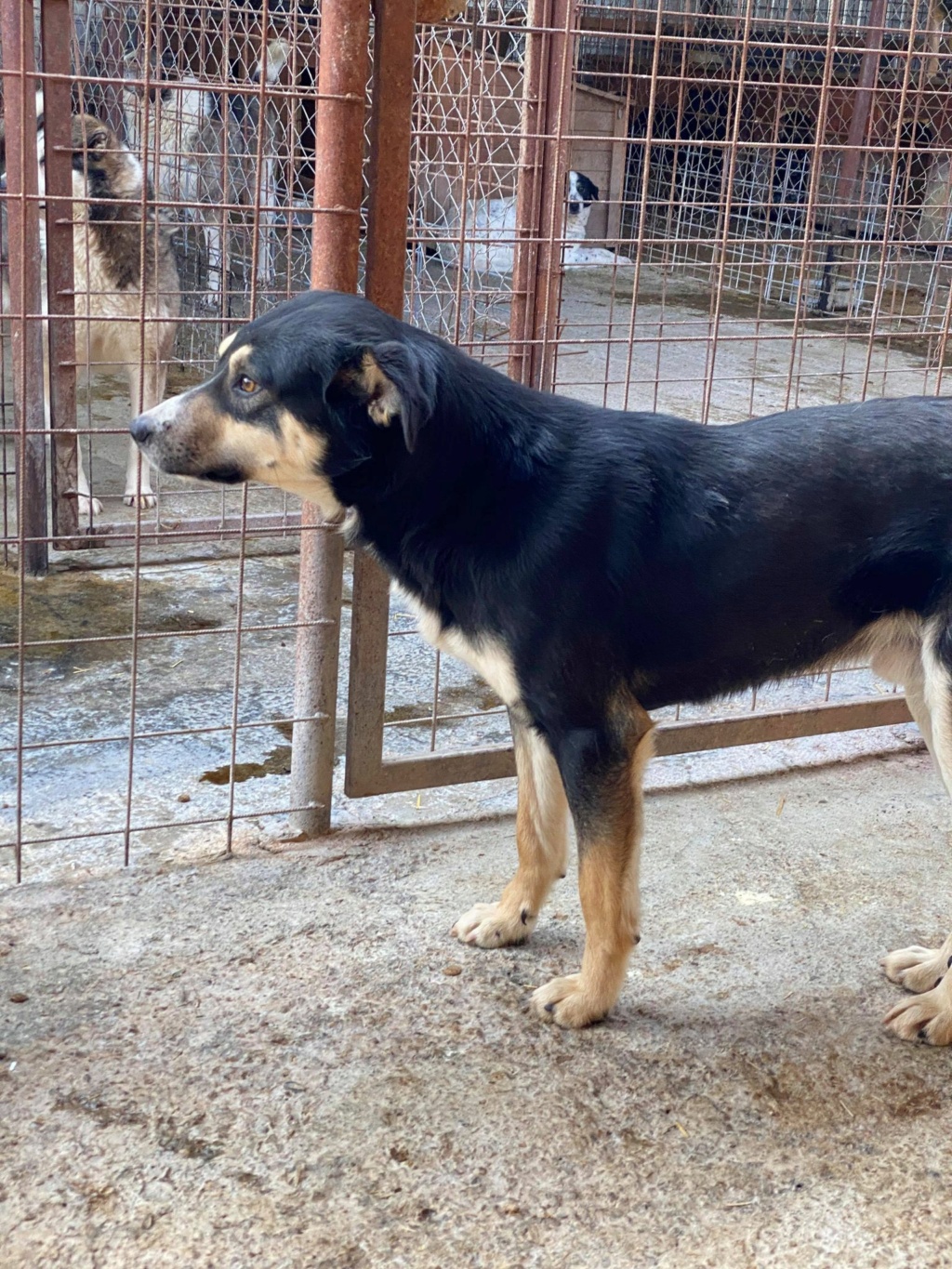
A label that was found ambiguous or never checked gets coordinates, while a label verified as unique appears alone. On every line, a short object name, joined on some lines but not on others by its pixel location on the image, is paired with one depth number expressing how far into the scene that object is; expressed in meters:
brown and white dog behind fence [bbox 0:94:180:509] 5.66
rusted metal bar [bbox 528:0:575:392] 3.60
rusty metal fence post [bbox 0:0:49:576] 2.74
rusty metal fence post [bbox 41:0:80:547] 4.97
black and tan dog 2.58
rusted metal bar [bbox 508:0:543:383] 4.02
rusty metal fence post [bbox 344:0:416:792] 2.95
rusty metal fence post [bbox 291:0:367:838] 2.90
